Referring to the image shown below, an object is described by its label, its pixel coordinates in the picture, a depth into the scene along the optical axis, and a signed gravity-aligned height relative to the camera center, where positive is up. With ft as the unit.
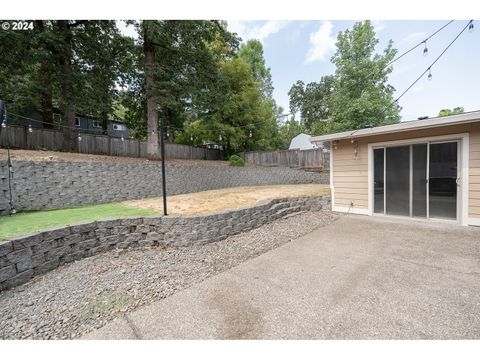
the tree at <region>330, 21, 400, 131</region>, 42.50 +19.92
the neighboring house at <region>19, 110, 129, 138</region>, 45.64 +15.02
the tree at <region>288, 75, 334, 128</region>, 102.47 +37.07
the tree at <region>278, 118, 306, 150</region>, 91.74 +19.14
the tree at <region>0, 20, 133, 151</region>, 24.06 +14.44
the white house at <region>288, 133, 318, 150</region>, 74.90 +10.66
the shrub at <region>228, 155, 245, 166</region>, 41.33 +2.21
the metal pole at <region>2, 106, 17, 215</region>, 16.52 -0.73
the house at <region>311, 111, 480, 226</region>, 14.76 -0.03
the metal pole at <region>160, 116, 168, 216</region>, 13.55 +0.36
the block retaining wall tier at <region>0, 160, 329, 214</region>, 17.48 -0.75
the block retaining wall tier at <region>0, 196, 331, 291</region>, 9.12 -3.55
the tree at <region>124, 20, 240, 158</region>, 29.86 +17.17
